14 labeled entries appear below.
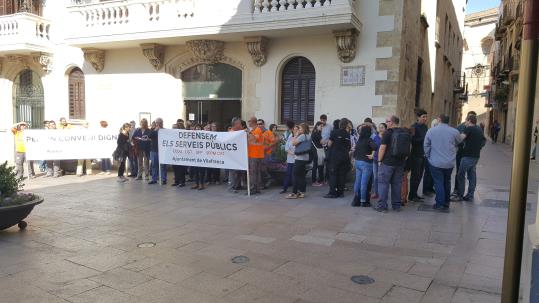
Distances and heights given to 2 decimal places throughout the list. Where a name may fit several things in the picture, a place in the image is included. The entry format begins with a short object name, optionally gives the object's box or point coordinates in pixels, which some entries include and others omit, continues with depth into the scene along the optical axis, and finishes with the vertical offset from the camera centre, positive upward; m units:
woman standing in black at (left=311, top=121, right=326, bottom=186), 10.30 -1.14
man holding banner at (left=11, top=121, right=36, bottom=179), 11.82 -1.06
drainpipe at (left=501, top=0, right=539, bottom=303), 2.25 -0.20
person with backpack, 7.47 -0.84
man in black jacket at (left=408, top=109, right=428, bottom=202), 8.63 -0.78
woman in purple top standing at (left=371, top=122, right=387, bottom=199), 8.10 -0.59
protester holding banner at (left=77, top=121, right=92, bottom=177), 12.34 -1.72
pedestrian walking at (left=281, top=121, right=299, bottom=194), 9.41 -1.01
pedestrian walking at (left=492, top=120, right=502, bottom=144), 31.94 -1.06
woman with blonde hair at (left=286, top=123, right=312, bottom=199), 8.91 -0.94
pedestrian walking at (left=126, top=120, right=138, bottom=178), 11.67 -1.37
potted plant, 5.96 -1.39
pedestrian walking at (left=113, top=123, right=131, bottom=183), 11.55 -1.08
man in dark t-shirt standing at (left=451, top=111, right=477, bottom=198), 8.76 -0.92
